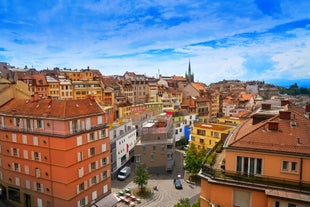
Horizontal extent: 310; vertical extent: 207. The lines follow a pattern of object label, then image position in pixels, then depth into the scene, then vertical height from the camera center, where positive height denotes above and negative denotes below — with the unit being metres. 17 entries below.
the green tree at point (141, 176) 41.06 -16.39
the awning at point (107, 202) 35.97 -18.53
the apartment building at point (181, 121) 70.25 -11.93
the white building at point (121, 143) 48.28 -13.39
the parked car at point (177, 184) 43.53 -19.04
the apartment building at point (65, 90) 77.31 -2.03
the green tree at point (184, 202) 21.65 -11.78
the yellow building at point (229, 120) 58.74 -9.54
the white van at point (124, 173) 47.98 -18.81
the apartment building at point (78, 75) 92.50 +3.55
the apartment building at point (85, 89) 78.25 -1.78
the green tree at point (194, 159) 44.84 -14.73
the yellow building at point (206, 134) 49.22 -11.04
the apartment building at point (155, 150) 50.03 -14.24
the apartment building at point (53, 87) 76.00 -1.02
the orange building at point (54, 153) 31.86 -10.10
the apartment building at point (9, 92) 40.72 -1.45
